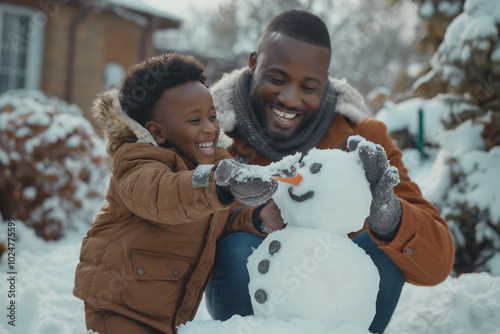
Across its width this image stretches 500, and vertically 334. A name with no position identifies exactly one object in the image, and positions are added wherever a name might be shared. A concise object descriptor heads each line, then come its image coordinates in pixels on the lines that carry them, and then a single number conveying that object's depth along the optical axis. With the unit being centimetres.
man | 186
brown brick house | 805
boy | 174
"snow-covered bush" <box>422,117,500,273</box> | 336
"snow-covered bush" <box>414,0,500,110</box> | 342
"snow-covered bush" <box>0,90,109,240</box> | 410
